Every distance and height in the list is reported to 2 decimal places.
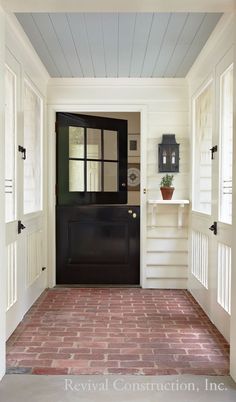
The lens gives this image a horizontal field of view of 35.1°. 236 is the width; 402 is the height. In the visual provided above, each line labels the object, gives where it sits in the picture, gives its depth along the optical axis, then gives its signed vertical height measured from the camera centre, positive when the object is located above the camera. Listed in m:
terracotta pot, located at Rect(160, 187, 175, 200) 4.31 -0.06
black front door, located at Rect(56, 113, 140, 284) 4.56 -0.36
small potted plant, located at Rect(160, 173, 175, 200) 4.31 +0.00
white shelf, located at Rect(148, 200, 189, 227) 4.26 -0.21
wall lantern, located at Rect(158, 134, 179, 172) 4.38 +0.39
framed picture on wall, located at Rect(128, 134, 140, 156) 5.35 +0.62
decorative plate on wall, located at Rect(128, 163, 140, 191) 5.64 +0.13
